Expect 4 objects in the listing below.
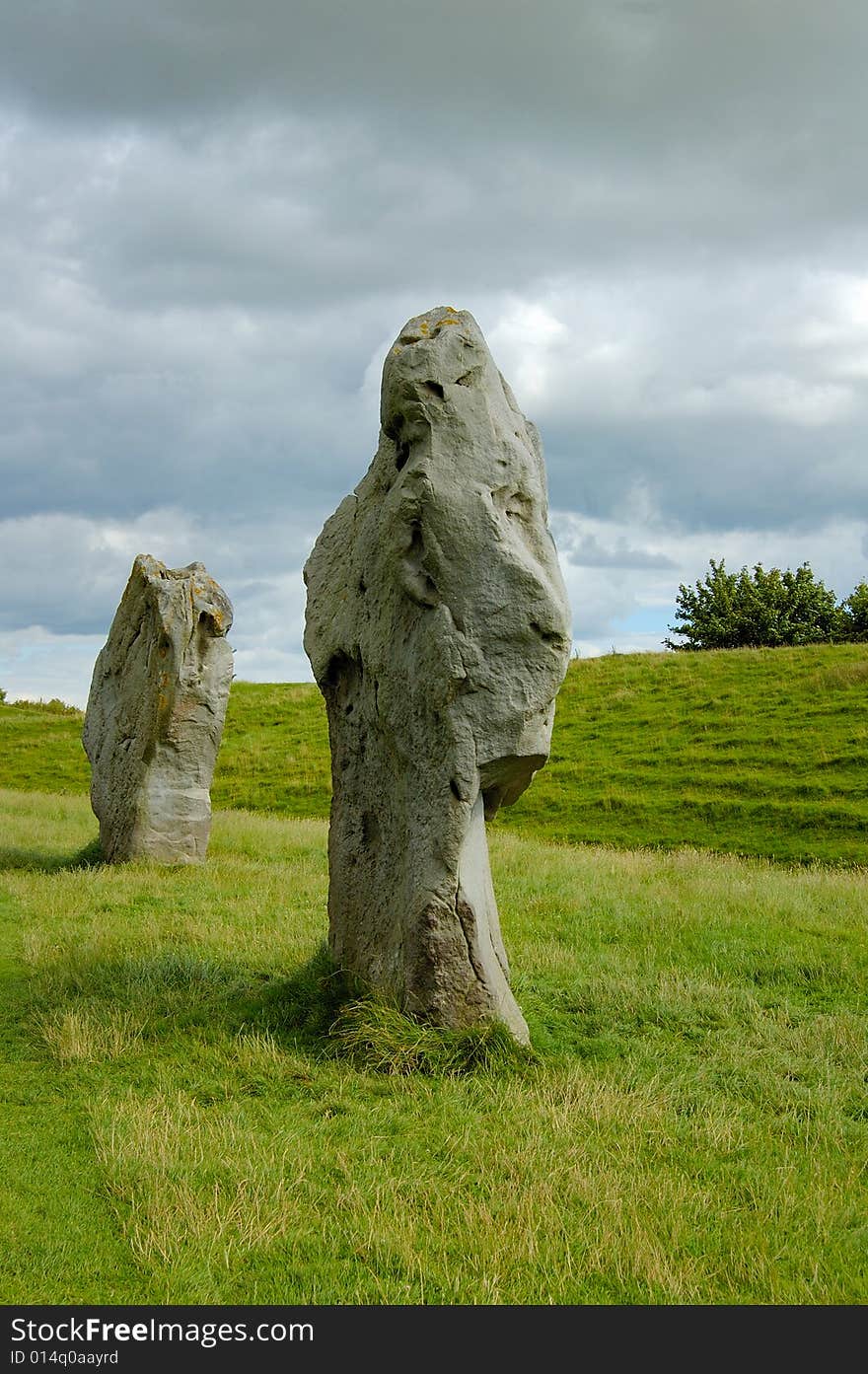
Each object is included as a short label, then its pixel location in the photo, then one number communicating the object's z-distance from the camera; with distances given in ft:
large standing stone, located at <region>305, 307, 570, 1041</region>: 26.35
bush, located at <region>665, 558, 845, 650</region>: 192.24
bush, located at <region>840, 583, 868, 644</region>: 184.55
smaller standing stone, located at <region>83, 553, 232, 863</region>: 57.26
